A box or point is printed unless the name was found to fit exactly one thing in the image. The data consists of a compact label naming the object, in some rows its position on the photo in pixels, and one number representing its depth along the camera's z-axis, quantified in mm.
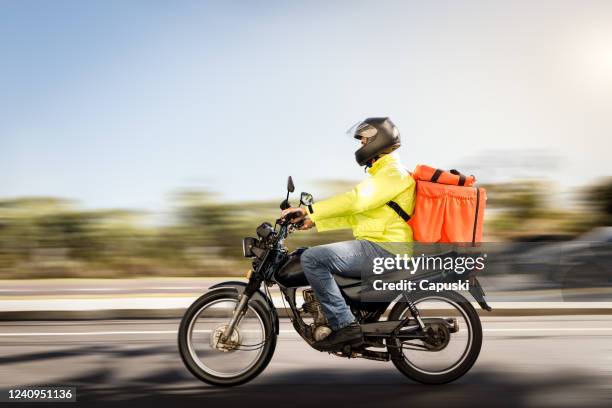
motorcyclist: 5312
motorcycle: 5473
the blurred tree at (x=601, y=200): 16188
